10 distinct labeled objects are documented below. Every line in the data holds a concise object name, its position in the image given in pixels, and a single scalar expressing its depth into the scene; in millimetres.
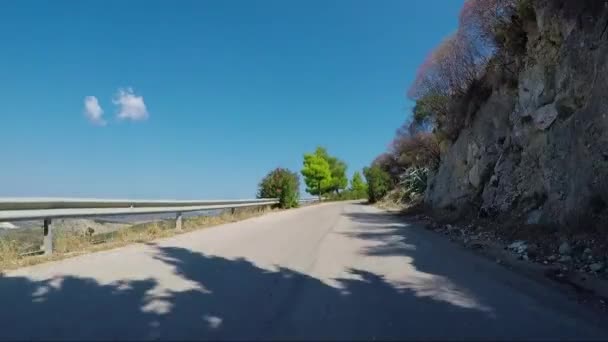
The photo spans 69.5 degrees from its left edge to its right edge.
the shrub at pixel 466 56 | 13602
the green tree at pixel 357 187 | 72062
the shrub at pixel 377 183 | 45844
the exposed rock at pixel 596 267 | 5941
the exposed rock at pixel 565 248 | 6930
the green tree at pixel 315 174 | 66250
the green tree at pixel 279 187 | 29312
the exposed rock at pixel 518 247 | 7859
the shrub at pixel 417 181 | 27719
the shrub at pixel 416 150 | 30625
